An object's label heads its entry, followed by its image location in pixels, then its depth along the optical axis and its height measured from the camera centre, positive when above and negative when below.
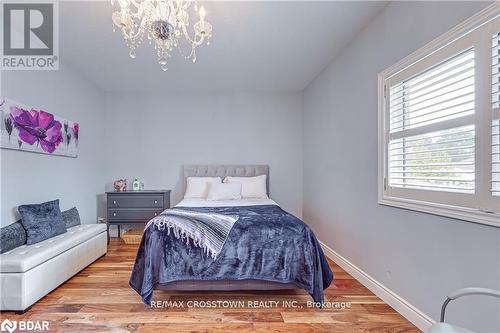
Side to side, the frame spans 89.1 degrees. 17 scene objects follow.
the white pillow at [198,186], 4.25 -0.33
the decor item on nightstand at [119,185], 4.50 -0.33
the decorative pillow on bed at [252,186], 4.21 -0.33
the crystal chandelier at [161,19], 1.84 +1.10
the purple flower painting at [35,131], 2.64 +0.44
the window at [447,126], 1.48 +0.29
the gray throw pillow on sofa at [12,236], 2.34 -0.67
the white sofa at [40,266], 2.12 -0.94
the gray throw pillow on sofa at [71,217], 3.31 -0.68
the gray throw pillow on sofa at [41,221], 2.63 -0.59
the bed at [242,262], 2.29 -0.87
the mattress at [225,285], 2.34 -1.10
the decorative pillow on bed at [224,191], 3.97 -0.39
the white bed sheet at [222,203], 3.42 -0.52
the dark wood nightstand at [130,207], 4.25 -0.68
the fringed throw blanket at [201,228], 2.29 -0.57
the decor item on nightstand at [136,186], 4.63 -0.35
